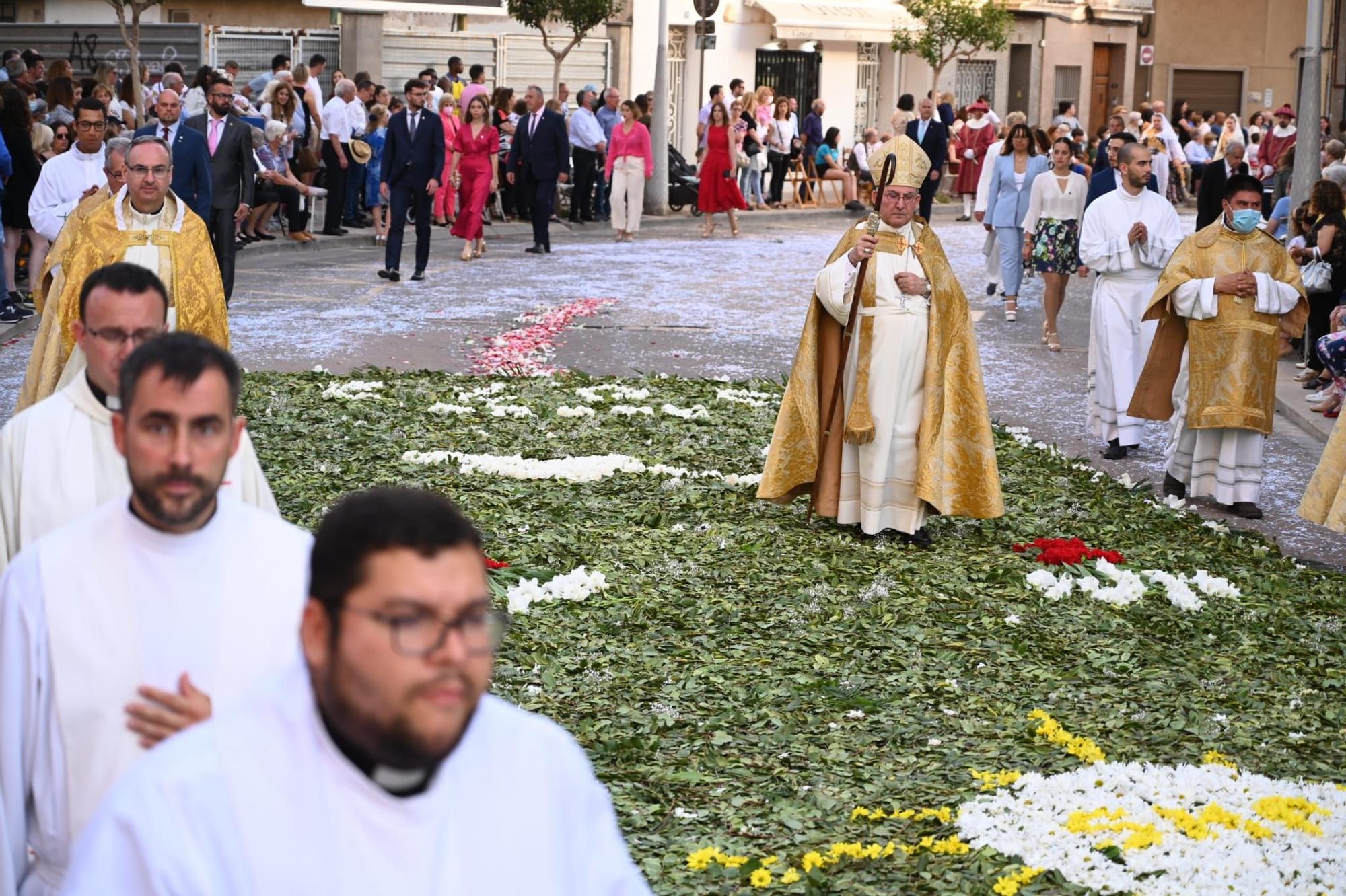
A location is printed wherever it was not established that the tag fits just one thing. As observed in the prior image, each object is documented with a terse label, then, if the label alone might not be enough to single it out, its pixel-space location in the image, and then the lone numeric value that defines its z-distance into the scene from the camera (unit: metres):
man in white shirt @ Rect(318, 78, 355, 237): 23.89
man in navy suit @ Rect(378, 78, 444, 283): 20.16
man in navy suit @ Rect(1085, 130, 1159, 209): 15.94
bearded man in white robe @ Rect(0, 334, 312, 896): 3.16
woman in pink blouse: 26.23
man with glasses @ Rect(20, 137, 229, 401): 7.97
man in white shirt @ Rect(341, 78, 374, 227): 24.50
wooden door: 52.09
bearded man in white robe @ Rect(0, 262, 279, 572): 3.95
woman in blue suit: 18.78
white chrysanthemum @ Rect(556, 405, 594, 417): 13.08
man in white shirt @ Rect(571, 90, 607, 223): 28.34
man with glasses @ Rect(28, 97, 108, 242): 14.22
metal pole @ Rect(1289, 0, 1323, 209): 16.88
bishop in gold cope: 9.57
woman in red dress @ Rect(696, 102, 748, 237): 27.83
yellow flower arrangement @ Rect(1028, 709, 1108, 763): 6.48
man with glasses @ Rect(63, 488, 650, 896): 2.25
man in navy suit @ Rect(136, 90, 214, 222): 13.68
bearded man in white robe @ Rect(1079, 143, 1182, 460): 12.65
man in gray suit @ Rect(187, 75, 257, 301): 15.69
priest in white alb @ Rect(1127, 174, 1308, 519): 10.98
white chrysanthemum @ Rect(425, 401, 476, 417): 12.94
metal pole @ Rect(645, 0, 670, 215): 30.56
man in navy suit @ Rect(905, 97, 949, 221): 24.52
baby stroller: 31.83
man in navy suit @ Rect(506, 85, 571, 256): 24.03
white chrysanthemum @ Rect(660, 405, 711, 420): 13.18
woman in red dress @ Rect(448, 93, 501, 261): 22.41
